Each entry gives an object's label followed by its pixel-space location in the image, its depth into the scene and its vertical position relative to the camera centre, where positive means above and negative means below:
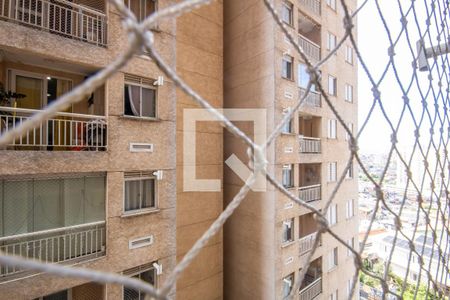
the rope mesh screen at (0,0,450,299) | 0.45 +0.13
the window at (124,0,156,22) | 4.34 +2.46
